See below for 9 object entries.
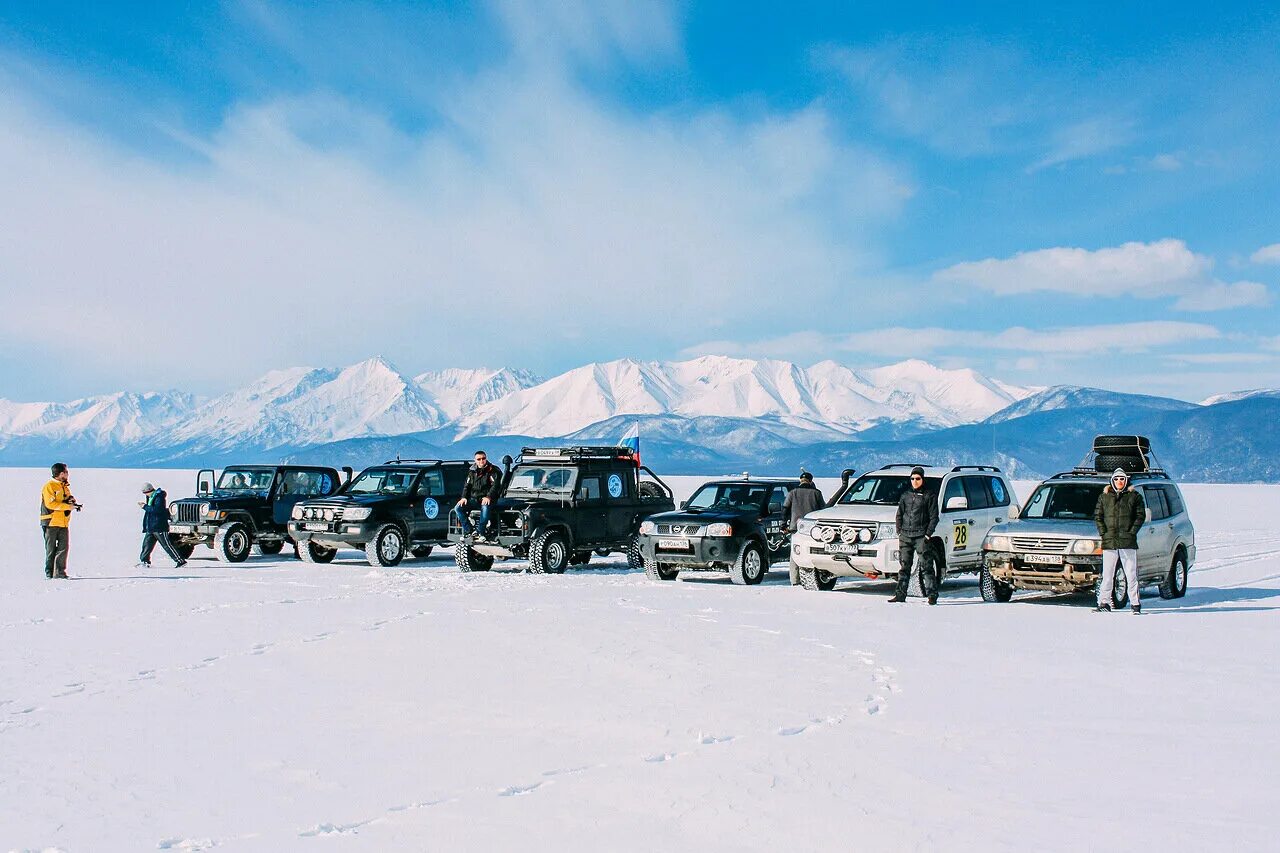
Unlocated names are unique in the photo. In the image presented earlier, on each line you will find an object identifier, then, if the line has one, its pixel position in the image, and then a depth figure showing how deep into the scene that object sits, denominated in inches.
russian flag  839.1
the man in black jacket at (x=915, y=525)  560.4
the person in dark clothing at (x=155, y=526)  732.7
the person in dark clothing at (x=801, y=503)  676.1
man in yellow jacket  645.9
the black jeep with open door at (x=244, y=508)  809.5
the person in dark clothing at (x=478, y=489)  719.7
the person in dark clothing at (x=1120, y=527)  509.7
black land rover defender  705.0
